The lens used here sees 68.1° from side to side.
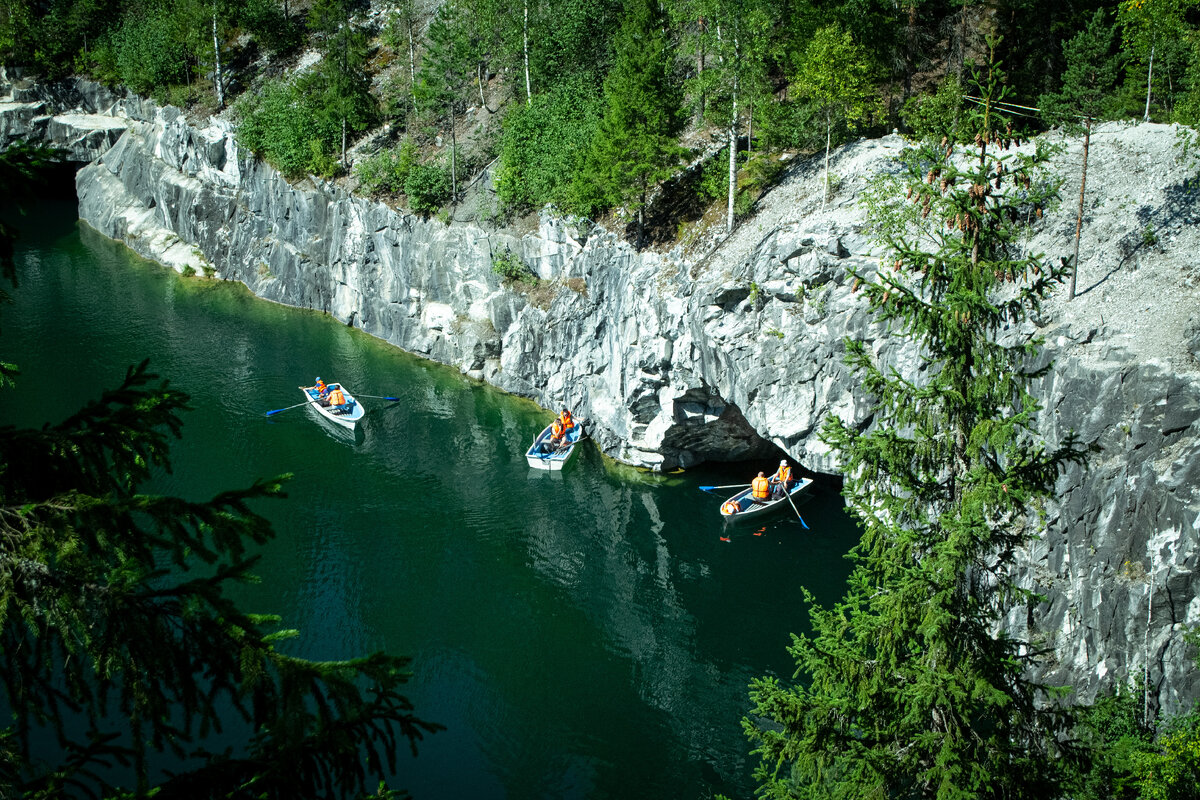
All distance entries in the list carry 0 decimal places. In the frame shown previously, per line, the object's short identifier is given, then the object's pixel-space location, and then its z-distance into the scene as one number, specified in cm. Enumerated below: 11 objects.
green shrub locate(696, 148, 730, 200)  3519
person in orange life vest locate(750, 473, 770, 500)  3117
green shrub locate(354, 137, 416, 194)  4634
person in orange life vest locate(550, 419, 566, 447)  3547
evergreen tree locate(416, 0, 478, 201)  4575
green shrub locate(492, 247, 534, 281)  4153
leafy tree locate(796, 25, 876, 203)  3184
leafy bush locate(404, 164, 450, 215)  4454
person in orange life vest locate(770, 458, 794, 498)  3178
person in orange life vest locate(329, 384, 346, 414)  3772
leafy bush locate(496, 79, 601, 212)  3972
